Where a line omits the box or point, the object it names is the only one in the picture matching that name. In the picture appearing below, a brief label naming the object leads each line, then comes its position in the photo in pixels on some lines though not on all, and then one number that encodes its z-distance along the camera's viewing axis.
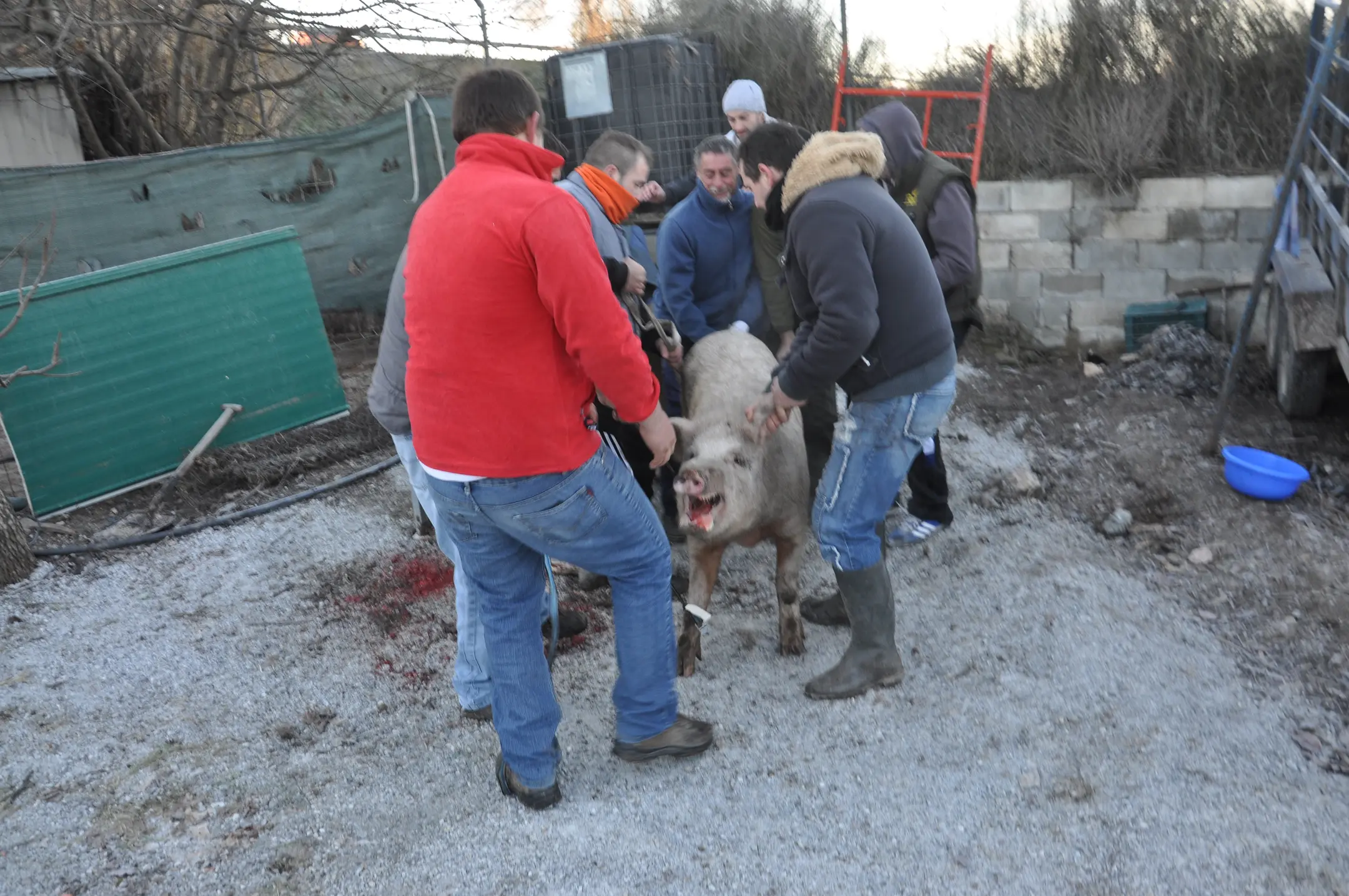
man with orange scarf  4.16
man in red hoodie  2.70
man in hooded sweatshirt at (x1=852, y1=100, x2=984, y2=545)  4.62
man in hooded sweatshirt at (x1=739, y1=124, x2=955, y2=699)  3.28
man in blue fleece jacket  4.84
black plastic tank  9.69
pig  3.66
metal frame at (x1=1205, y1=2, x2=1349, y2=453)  5.20
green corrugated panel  6.09
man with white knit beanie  5.74
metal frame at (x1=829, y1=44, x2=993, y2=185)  8.62
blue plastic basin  5.15
